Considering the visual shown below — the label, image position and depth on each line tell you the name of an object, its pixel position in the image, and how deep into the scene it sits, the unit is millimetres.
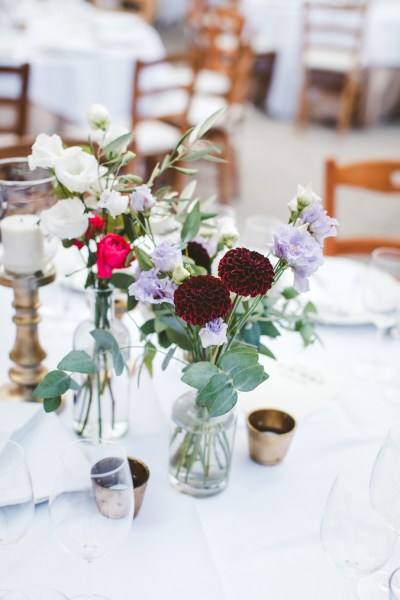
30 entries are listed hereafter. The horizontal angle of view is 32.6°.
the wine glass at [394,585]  759
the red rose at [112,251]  840
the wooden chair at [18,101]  2809
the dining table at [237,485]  815
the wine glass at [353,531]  755
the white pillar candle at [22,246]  1025
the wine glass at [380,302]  1258
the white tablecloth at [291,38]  5180
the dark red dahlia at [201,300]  724
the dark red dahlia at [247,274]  720
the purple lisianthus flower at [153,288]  785
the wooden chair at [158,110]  3030
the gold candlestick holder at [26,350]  1063
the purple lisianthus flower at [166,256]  780
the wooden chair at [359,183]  1874
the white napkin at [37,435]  917
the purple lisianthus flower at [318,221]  779
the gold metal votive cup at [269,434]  983
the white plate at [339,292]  1395
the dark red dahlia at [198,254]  906
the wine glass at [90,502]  716
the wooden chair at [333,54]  5074
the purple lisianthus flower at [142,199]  810
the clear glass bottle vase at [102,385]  971
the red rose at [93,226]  905
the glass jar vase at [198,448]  900
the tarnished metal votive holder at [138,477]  860
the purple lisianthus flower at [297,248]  746
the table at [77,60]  3160
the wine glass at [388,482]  767
